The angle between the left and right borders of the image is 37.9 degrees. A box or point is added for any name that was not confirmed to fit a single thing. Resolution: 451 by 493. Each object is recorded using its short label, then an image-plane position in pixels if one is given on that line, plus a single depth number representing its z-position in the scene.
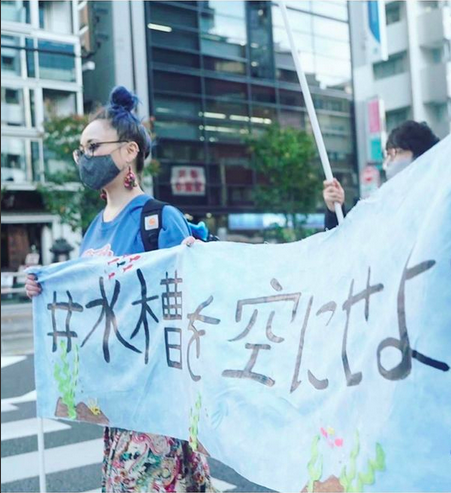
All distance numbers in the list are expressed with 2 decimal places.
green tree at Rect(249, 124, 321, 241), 26.08
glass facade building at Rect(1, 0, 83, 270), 19.91
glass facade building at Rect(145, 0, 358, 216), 25.80
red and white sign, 26.84
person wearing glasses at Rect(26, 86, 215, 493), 2.09
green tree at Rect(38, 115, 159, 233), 20.05
